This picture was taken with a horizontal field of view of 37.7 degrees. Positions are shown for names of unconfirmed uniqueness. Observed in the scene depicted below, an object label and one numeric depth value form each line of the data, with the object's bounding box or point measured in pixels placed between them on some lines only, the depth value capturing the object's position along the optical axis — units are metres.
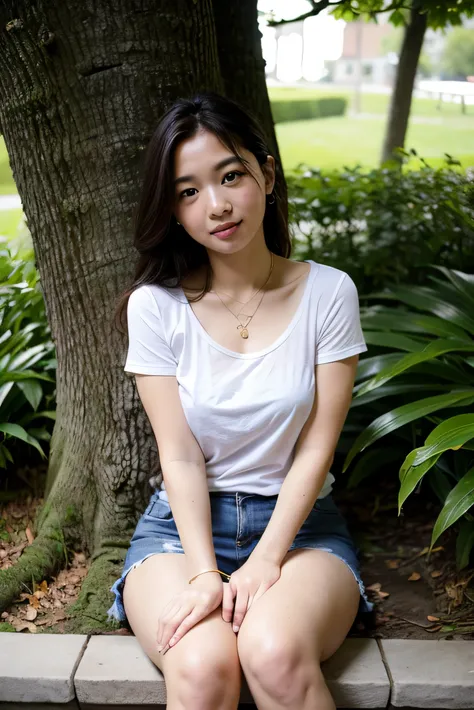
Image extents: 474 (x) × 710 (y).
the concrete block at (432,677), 1.80
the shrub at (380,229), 3.54
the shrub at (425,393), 1.93
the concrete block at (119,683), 1.82
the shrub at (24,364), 2.67
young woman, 1.63
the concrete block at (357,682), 1.81
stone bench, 1.81
